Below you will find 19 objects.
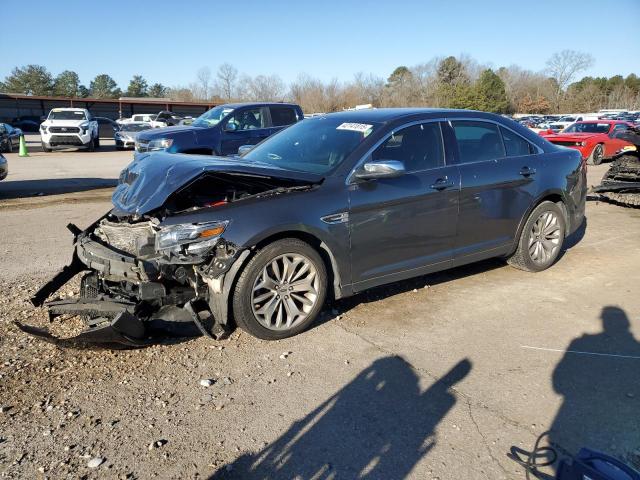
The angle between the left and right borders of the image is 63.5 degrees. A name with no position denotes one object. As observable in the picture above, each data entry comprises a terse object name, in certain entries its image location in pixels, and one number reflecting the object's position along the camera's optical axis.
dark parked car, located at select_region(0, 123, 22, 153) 21.35
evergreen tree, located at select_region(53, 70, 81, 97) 87.22
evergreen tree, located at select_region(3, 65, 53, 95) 81.31
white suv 22.70
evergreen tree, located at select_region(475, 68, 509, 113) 57.62
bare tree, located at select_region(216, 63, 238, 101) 84.56
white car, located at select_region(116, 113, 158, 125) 38.28
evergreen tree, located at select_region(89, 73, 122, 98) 95.44
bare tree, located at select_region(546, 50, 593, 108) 94.81
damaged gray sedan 3.80
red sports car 17.67
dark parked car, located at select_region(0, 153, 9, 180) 10.77
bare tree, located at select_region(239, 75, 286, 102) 74.88
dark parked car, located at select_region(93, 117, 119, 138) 36.19
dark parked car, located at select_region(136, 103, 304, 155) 11.62
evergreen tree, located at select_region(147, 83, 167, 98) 95.81
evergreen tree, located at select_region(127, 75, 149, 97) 92.50
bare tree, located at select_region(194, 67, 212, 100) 87.56
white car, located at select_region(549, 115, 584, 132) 36.75
